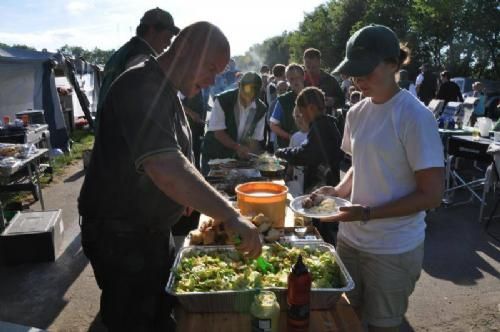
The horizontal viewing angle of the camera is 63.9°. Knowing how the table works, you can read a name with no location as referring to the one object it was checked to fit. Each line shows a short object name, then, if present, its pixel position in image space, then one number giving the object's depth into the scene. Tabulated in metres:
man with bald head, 1.40
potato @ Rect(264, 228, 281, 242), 2.15
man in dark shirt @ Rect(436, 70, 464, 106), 10.68
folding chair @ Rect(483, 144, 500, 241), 4.87
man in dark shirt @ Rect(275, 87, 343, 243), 3.34
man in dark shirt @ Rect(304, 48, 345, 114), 5.91
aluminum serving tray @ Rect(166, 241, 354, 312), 1.57
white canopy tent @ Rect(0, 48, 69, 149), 9.02
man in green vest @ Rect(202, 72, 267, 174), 4.14
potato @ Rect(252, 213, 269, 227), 2.23
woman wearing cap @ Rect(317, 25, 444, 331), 1.69
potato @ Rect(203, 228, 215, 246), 2.15
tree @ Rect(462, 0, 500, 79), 23.84
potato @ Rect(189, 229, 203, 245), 2.18
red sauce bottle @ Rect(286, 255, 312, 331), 1.47
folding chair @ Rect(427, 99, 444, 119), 7.76
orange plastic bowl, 2.34
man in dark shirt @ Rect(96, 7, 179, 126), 3.17
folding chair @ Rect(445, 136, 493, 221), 5.42
